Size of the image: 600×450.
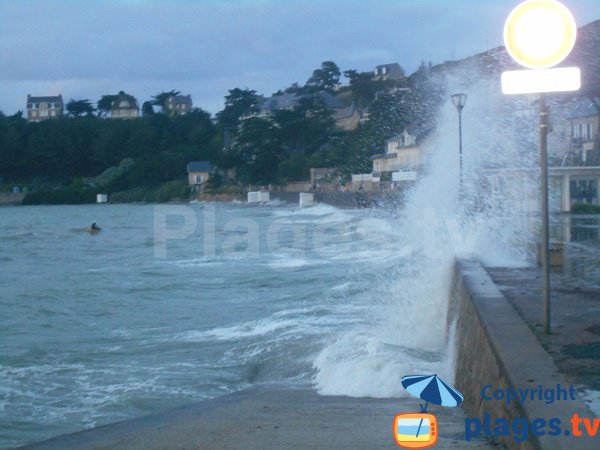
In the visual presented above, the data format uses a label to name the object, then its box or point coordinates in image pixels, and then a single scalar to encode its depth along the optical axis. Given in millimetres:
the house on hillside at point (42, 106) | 164125
